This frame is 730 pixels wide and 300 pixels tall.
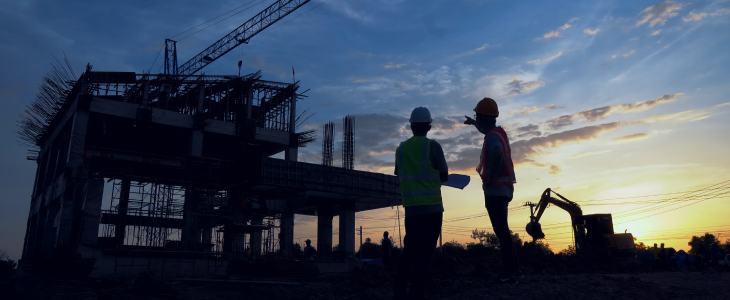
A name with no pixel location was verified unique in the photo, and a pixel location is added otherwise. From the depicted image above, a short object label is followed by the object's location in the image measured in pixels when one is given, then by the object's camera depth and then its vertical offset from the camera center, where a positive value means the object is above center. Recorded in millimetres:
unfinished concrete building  28844 +5194
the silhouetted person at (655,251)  25281 +128
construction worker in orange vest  5152 +704
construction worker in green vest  4328 +405
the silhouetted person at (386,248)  16102 +163
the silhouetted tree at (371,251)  61691 +303
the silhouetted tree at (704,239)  83938 +2473
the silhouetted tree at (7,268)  47875 -1505
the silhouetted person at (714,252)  19616 +41
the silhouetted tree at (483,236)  75175 +2827
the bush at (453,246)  66425 +1061
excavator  21217 +735
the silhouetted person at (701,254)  16555 -19
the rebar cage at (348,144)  43500 +9629
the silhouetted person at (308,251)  23344 +109
